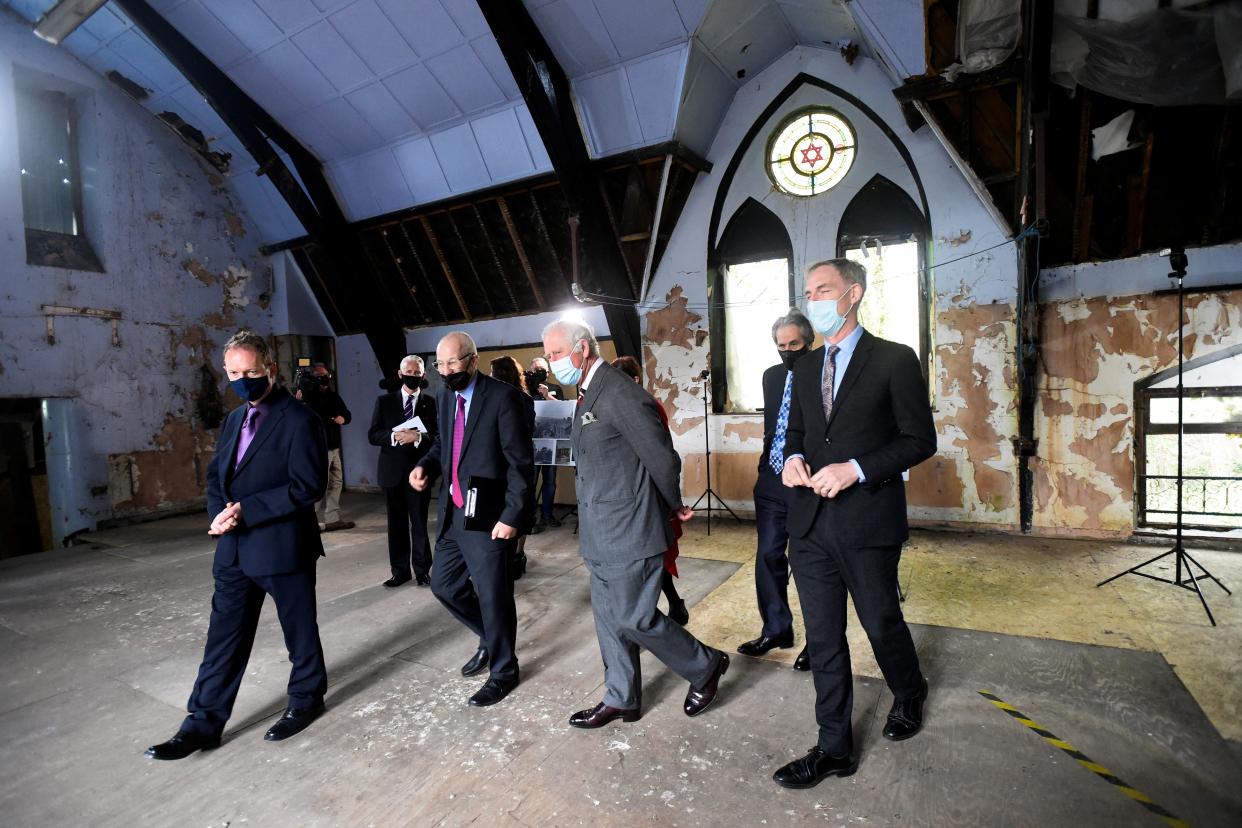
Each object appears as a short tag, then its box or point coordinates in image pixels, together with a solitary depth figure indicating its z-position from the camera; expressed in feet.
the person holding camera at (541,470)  21.94
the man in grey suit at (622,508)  8.26
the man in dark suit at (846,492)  7.06
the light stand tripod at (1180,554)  13.16
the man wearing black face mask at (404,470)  15.16
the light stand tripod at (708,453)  21.09
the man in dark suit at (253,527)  8.48
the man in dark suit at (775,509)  10.65
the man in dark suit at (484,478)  9.57
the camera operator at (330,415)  19.63
